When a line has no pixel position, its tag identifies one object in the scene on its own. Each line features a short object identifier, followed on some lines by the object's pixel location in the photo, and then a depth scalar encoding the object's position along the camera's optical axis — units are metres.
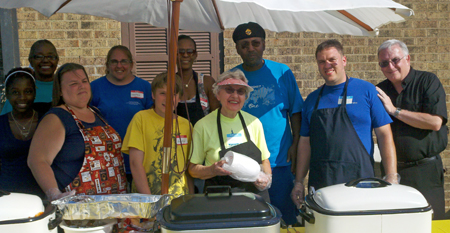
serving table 2.04
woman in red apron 2.08
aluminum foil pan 1.68
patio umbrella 2.67
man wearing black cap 2.89
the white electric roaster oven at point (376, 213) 1.57
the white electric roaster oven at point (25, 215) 1.48
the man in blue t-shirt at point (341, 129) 2.47
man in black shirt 2.79
